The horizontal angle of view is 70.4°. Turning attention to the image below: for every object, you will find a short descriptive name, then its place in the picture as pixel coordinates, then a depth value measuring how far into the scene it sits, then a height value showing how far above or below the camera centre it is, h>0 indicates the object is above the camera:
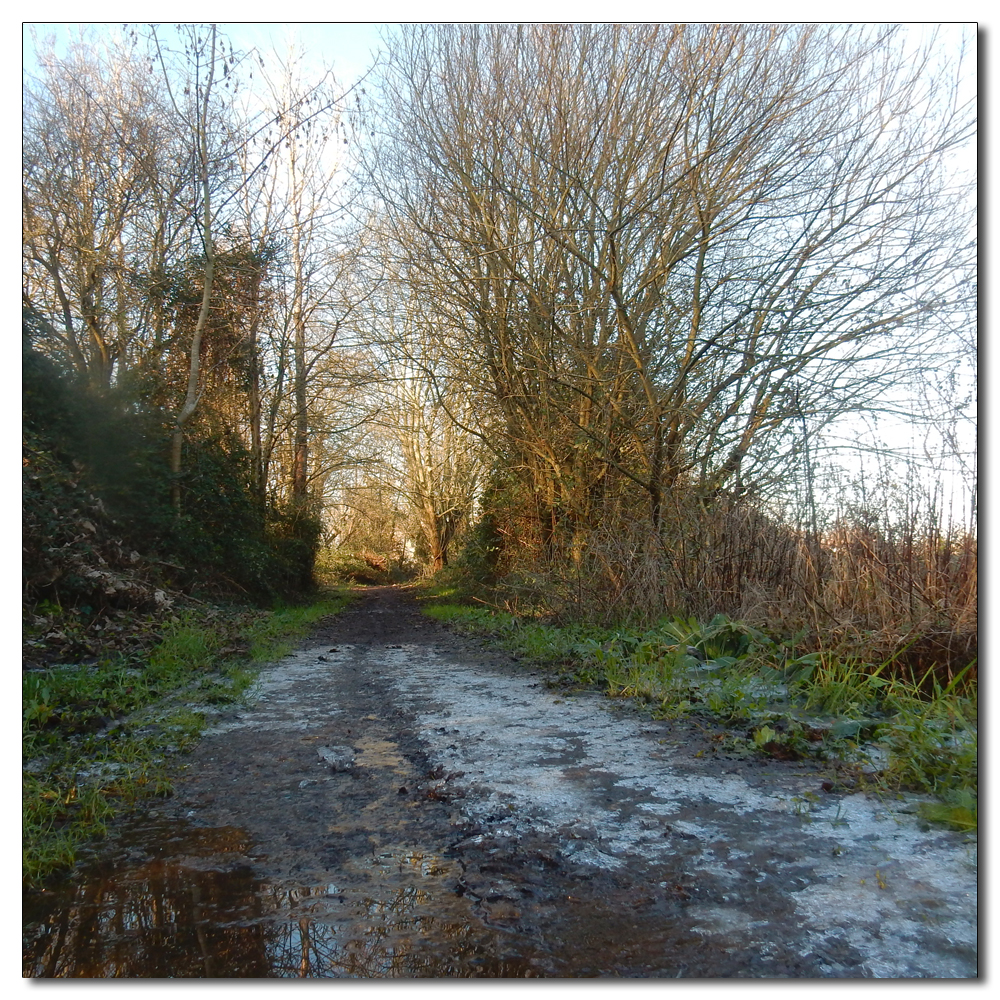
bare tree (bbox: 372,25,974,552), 6.46 +3.22
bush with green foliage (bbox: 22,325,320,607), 4.12 -0.05
